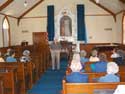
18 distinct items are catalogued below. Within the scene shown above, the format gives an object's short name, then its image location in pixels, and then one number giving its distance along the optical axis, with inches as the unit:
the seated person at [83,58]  247.4
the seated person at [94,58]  251.9
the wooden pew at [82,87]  127.4
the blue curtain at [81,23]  556.1
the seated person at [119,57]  241.3
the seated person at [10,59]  260.4
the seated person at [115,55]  270.9
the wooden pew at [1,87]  173.7
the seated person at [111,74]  141.6
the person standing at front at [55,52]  369.3
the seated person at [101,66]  195.2
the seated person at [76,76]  154.1
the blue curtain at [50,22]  557.9
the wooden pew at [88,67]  223.8
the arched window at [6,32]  476.3
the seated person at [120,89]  116.6
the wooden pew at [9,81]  190.7
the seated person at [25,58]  268.5
